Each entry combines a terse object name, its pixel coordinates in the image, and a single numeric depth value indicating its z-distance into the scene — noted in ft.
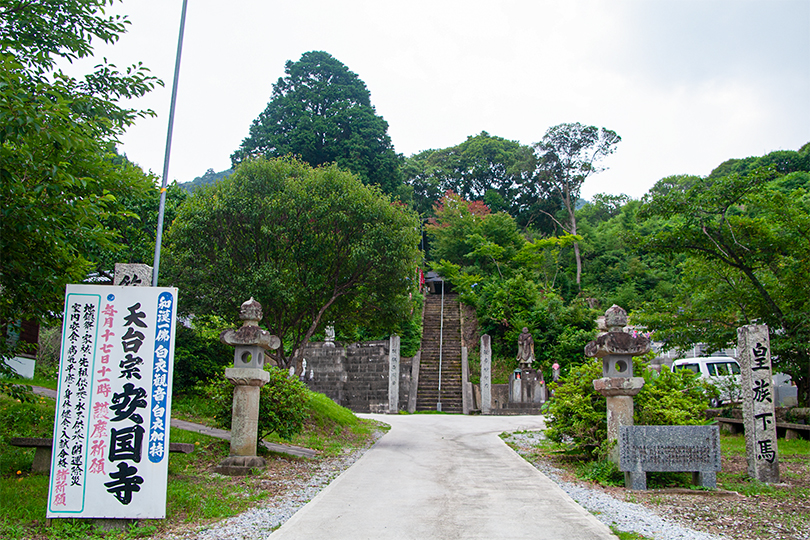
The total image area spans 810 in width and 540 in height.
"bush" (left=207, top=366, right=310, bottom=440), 28.14
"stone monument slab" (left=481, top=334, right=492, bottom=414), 70.55
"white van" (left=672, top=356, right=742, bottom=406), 56.90
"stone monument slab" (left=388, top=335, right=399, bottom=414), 69.10
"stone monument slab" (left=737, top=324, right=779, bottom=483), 24.20
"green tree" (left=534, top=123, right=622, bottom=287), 114.11
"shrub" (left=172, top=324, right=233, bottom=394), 43.21
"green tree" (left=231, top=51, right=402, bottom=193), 107.55
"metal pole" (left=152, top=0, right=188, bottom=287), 24.81
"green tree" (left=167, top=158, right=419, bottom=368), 38.76
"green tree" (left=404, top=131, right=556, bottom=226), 139.44
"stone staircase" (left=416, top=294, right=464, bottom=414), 72.59
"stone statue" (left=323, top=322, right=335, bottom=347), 78.38
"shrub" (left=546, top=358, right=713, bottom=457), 25.39
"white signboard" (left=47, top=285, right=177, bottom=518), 16.43
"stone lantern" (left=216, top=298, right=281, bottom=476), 26.04
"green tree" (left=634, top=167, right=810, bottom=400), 36.94
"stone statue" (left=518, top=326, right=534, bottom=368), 77.36
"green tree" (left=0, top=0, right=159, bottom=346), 16.96
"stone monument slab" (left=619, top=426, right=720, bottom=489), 22.59
